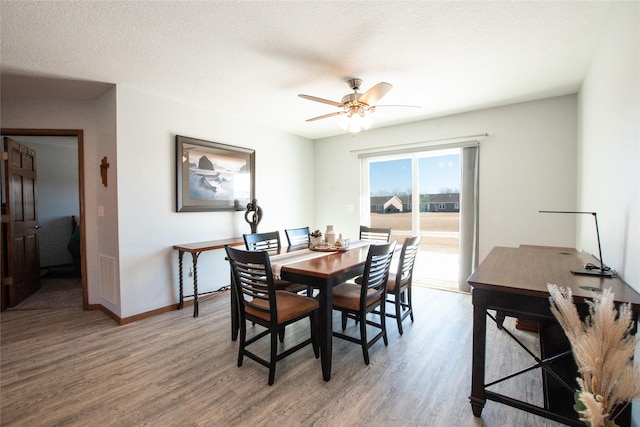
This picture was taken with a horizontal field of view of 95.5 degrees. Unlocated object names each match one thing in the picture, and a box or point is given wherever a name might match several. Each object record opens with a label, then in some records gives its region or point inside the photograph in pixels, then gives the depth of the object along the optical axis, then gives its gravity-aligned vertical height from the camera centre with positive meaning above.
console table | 3.19 -0.49
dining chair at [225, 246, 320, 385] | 1.91 -0.73
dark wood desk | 1.42 -0.51
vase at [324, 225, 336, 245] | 3.03 -0.34
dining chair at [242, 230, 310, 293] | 2.85 -0.42
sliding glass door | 4.17 +0.00
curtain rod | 3.84 +0.90
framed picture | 3.49 +0.38
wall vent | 3.09 -0.81
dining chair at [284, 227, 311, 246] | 3.45 -0.39
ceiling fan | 2.44 +0.90
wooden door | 3.38 -0.24
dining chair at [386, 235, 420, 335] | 2.58 -0.70
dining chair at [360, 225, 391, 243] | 3.79 -0.39
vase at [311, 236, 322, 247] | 3.04 -0.37
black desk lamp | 1.66 -0.39
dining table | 1.98 -0.48
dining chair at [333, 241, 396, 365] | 2.16 -0.73
